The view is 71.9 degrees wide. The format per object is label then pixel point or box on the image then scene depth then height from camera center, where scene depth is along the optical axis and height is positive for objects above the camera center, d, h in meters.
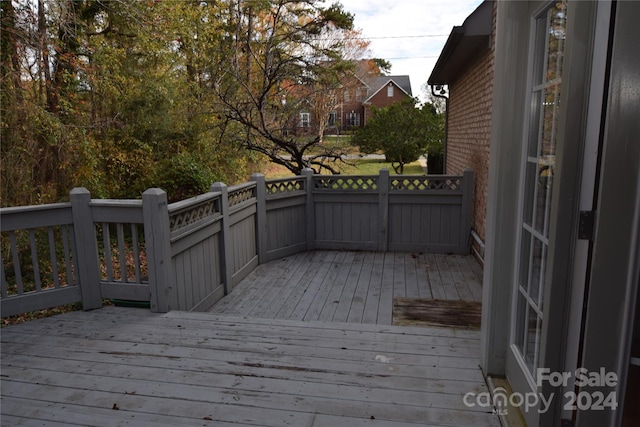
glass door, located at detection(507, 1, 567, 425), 1.79 -0.23
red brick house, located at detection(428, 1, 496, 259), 5.10 +0.67
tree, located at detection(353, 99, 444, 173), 10.12 +0.18
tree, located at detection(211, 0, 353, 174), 9.28 +1.53
